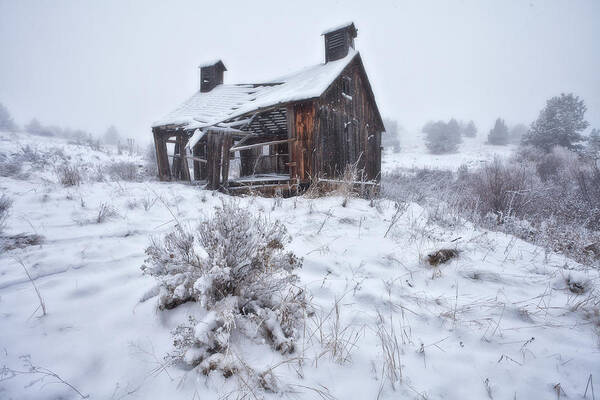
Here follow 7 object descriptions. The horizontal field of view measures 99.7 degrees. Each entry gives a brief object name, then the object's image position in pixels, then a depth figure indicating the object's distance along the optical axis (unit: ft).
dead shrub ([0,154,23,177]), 23.77
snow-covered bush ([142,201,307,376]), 4.58
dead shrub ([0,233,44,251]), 7.77
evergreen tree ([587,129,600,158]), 62.23
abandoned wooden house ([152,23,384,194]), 23.54
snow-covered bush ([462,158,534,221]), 21.42
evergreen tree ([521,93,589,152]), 74.49
